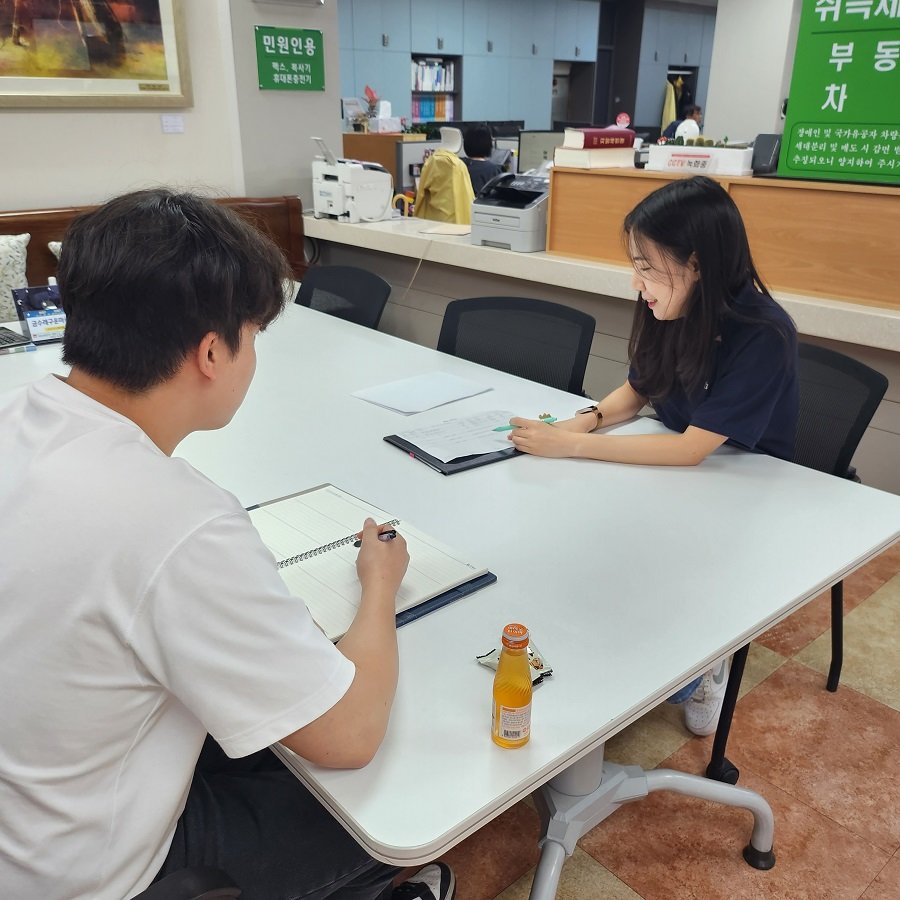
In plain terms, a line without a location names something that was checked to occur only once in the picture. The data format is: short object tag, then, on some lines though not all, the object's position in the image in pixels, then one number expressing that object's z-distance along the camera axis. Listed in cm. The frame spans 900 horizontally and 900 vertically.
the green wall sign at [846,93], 213
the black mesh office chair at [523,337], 216
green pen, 176
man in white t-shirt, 71
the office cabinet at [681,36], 1025
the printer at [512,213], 320
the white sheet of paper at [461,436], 164
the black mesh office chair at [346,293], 278
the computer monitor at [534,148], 600
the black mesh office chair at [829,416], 168
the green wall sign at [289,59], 396
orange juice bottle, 86
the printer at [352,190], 396
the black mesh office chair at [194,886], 76
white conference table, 85
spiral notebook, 111
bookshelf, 879
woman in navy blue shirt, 153
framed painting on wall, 337
